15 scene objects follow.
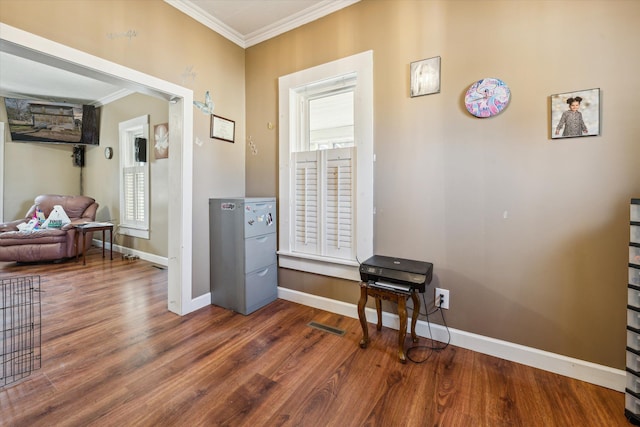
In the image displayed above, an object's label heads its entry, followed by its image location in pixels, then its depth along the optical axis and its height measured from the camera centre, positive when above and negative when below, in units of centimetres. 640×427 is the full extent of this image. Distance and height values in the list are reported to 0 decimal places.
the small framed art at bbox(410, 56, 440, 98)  183 +98
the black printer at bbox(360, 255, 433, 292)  162 -41
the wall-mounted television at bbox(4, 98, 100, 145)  442 +160
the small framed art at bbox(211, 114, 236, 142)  250 +83
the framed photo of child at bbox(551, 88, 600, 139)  143 +55
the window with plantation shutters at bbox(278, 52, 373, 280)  212 +39
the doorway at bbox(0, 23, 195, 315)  214 +21
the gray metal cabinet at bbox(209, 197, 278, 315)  231 -39
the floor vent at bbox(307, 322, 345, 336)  204 -96
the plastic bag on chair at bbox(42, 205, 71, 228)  390 -12
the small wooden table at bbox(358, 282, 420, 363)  165 -65
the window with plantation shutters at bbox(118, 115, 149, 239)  403 +48
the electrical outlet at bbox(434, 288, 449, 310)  186 -64
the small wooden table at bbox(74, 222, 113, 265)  382 -25
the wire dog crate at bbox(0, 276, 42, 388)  156 -94
